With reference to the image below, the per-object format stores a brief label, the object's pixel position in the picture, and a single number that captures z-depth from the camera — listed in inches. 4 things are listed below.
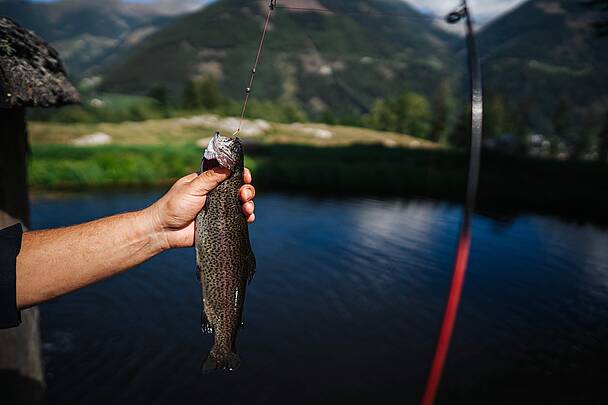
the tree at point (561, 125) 3592.5
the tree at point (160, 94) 3289.9
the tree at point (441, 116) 3617.1
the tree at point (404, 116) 4087.1
